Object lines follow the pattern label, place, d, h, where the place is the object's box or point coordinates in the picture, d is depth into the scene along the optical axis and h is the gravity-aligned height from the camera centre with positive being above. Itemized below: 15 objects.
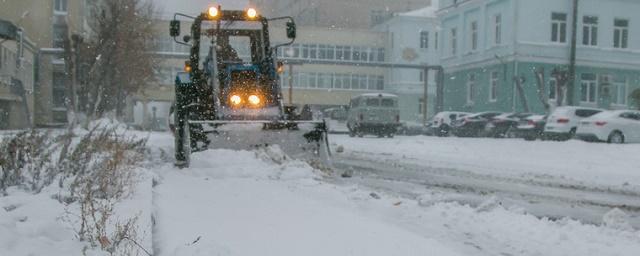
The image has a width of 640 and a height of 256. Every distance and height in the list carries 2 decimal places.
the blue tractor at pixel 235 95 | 10.95 +0.16
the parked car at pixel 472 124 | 30.86 -0.73
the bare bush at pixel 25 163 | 6.79 -0.66
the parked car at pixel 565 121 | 24.94 -0.43
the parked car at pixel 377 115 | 29.67 -0.38
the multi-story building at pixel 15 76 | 28.23 +1.13
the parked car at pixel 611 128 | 23.27 -0.60
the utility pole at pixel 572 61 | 32.72 +2.40
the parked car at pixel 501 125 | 29.88 -0.73
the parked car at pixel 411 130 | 36.69 -1.30
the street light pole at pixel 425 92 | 43.96 +1.02
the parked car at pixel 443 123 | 34.28 -0.77
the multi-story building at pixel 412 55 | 60.69 +4.75
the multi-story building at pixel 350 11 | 72.81 +10.33
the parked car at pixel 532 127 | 27.30 -0.72
